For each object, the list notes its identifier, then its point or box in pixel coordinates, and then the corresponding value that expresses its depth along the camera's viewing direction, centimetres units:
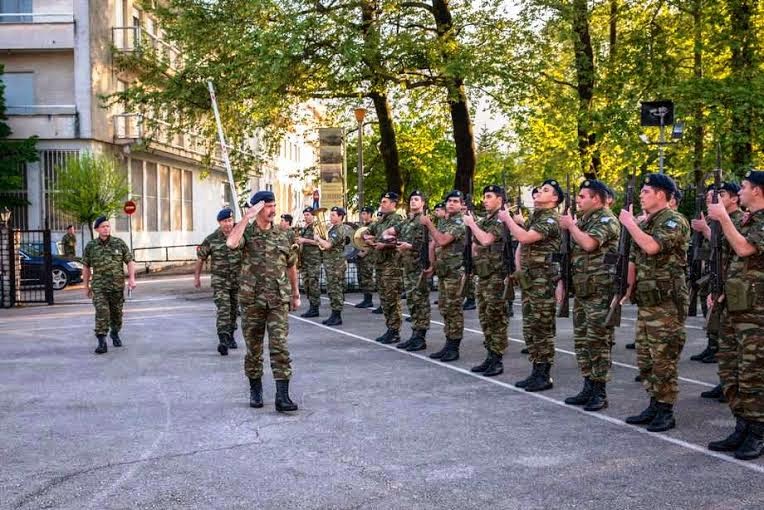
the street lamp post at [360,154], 2459
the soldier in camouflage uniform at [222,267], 1258
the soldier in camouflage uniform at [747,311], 619
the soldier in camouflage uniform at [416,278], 1187
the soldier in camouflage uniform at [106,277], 1255
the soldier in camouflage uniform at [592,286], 790
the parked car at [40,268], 2311
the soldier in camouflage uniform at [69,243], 2975
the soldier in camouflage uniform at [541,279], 875
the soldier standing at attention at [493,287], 973
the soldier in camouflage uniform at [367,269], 1841
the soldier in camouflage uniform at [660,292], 696
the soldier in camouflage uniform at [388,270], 1290
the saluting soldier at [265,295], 802
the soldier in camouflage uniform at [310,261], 1723
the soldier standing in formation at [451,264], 1073
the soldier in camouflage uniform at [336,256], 1642
